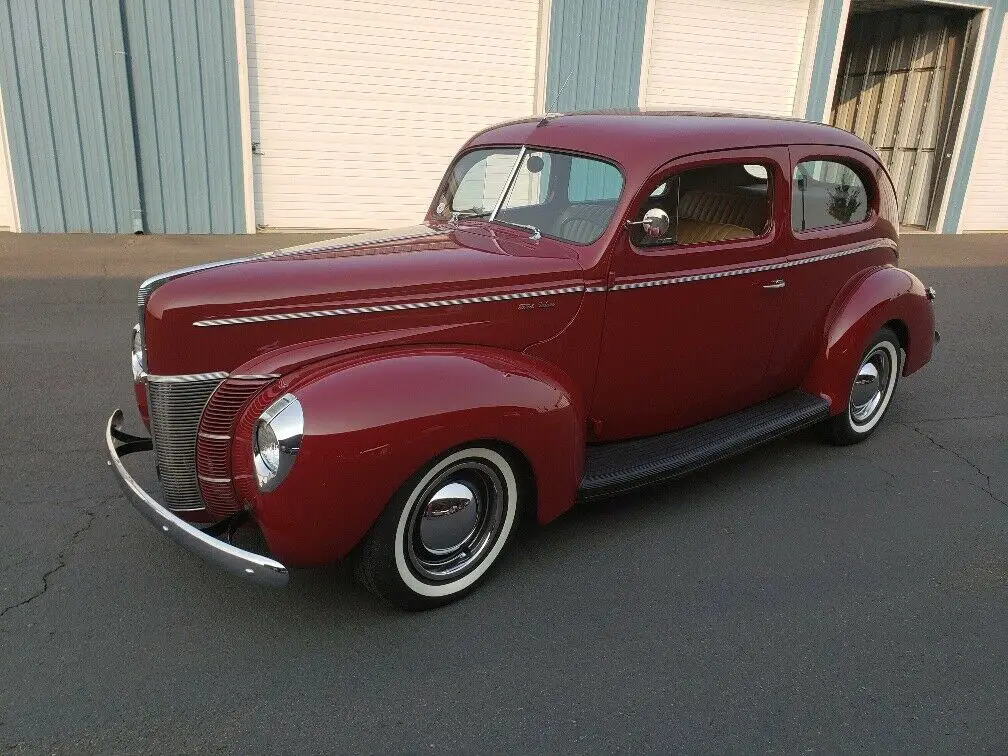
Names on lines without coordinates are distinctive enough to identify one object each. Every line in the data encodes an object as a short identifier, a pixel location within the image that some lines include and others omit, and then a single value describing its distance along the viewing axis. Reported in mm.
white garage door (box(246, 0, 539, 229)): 9633
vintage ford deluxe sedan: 2590
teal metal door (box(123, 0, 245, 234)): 8977
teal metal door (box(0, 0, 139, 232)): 8656
